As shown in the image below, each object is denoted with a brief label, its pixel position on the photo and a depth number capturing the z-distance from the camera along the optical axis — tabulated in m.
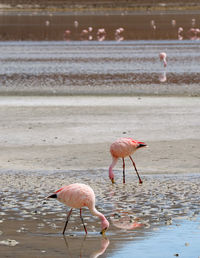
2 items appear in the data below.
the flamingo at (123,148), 26.00
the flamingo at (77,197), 19.09
